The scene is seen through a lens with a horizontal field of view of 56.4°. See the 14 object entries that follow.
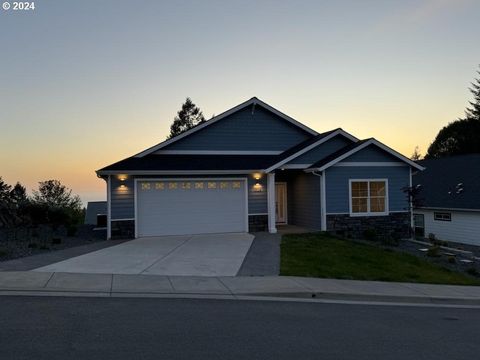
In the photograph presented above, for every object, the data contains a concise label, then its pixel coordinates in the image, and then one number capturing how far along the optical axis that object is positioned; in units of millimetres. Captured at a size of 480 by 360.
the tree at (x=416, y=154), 63988
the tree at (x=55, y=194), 38597
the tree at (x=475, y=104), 53906
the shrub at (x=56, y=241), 16208
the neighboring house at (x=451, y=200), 24719
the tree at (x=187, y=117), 46938
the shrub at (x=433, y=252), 16109
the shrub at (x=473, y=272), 13783
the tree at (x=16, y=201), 20239
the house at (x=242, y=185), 18547
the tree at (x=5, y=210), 18016
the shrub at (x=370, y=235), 19312
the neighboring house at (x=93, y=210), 28355
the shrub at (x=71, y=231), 19209
